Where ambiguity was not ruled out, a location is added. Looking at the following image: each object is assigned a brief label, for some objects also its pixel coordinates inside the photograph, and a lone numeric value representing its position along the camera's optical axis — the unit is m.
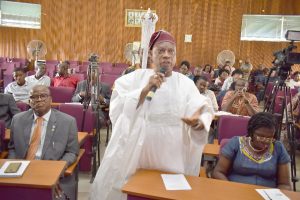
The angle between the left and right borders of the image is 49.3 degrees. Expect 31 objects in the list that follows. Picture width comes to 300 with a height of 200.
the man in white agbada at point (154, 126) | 2.28
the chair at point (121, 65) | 11.62
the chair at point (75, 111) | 3.96
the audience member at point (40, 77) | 6.20
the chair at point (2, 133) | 3.15
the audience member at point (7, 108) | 3.81
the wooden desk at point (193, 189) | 1.97
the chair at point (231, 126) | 3.54
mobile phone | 2.19
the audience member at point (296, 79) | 8.60
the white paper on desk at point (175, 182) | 2.07
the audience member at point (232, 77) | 6.32
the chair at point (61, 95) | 5.54
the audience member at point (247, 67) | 8.60
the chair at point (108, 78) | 7.41
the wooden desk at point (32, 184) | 2.06
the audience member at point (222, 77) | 7.82
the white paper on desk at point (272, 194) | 2.04
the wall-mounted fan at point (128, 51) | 12.07
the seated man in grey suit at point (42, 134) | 2.87
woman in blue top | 2.50
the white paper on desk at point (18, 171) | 2.14
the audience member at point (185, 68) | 7.05
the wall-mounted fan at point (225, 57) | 11.23
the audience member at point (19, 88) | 5.45
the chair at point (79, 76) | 7.30
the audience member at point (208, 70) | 10.48
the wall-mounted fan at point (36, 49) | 11.46
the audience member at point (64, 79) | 6.52
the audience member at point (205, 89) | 4.84
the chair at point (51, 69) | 9.48
